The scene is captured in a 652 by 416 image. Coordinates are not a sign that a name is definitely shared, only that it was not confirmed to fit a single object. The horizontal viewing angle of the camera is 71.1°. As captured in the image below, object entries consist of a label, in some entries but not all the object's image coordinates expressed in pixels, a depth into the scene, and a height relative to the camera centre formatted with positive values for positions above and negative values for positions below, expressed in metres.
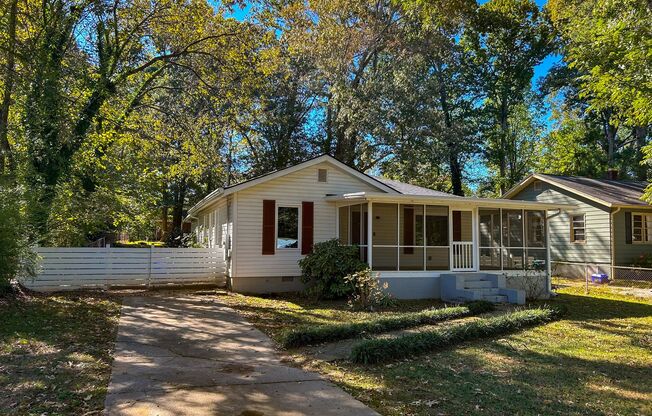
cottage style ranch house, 12.47 +0.22
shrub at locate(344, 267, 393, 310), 10.73 -1.28
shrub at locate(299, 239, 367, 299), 11.61 -0.74
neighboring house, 17.72 +0.62
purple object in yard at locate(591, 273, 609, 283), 17.25 -1.47
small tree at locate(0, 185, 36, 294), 8.12 -0.04
